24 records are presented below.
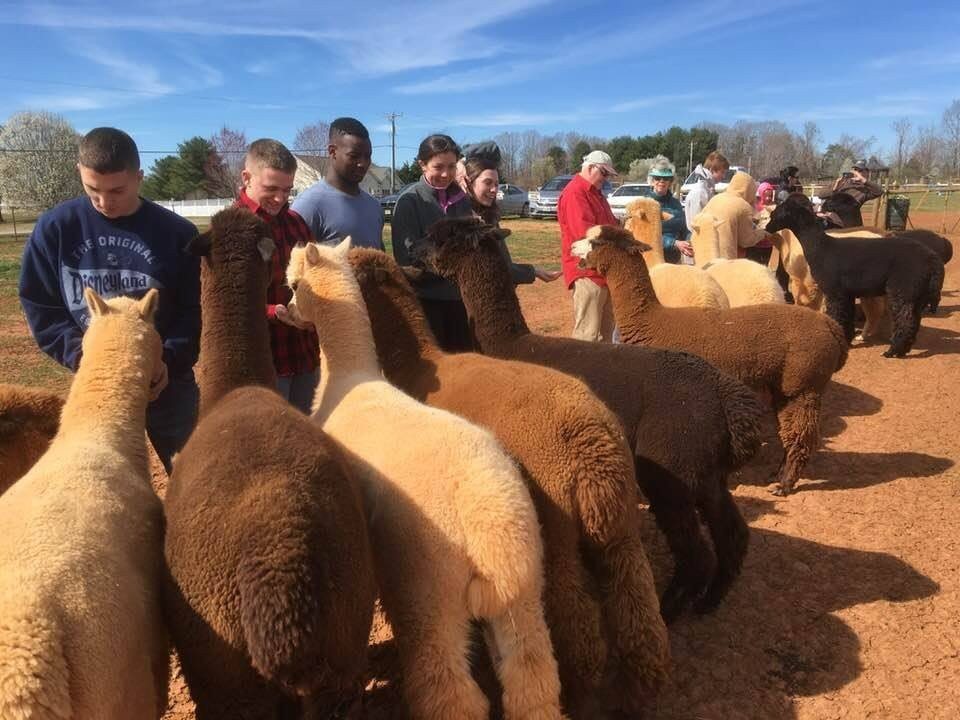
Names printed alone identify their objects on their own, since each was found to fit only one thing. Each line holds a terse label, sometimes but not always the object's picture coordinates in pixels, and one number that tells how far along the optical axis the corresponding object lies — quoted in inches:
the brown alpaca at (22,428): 133.6
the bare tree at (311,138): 2144.4
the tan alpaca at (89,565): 74.4
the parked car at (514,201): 1561.3
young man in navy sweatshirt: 133.8
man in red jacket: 258.2
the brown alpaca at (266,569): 83.7
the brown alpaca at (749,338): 226.8
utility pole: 2116.1
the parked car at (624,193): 1190.1
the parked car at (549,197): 1492.4
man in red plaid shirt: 155.9
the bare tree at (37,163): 1945.1
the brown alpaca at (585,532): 118.0
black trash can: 759.1
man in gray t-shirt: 183.2
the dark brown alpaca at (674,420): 156.4
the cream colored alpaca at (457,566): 101.1
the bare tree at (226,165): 1989.4
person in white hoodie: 392.2
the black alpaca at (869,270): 392.8
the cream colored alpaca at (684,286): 275.0
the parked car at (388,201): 1464.3
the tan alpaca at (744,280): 292.7
